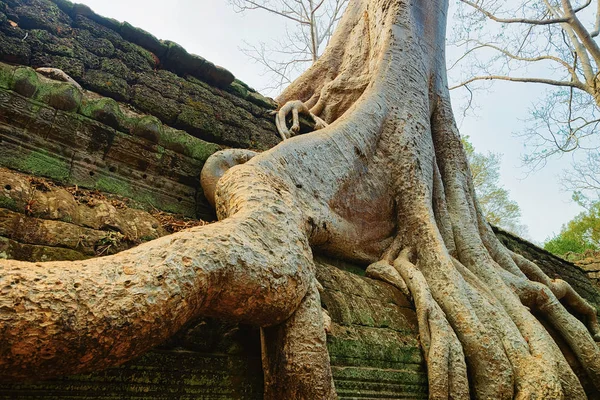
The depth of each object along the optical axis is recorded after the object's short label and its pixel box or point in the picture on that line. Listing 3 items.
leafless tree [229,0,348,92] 9.68
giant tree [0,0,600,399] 0.91
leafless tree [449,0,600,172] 5.87
